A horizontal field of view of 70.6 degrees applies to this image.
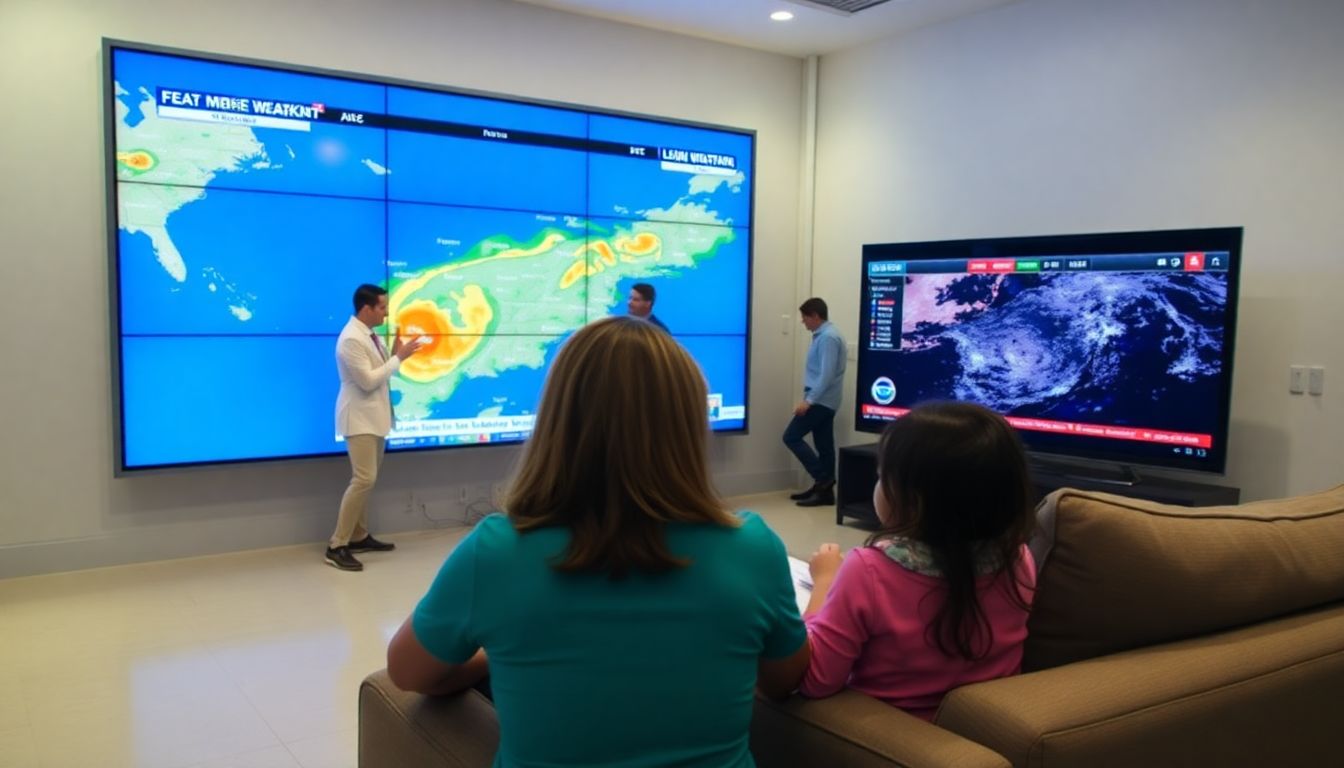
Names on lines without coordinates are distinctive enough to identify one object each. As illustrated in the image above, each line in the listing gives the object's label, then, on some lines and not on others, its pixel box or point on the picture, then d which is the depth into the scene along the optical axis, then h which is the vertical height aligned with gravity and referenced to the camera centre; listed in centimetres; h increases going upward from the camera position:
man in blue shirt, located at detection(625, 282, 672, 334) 575 +8
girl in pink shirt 143 -39
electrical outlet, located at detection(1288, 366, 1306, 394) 436 -24
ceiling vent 538 +179
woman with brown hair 119 -35
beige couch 129 -52
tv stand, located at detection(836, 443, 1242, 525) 443 -80
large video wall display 449 +37
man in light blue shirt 623 -59
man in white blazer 468 -48
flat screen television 443 -8
